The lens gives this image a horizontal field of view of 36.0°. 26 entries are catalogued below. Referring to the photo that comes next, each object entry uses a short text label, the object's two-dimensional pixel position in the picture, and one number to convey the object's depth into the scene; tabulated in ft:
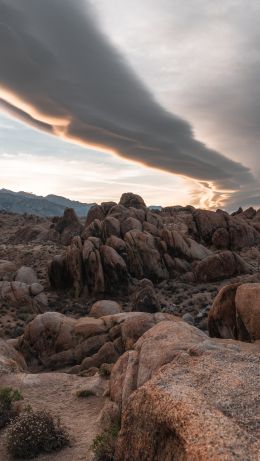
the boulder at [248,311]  72.18
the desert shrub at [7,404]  51.15
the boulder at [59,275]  184.65
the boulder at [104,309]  130.00
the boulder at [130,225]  208.10
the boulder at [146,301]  140.87
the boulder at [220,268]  179.83
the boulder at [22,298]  154.81
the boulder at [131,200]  285.19
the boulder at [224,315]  80.74
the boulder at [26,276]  183.42
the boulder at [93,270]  175.11
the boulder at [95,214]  261.85
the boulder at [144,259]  185.37
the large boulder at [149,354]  47.85
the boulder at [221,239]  227.40
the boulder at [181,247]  197.36
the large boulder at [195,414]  24.48
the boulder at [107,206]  266.57
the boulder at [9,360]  72.96
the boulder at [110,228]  205.46
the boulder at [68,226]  297.53
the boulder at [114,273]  175.63
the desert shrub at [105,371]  68.08
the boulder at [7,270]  186.60
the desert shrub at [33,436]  43.19
